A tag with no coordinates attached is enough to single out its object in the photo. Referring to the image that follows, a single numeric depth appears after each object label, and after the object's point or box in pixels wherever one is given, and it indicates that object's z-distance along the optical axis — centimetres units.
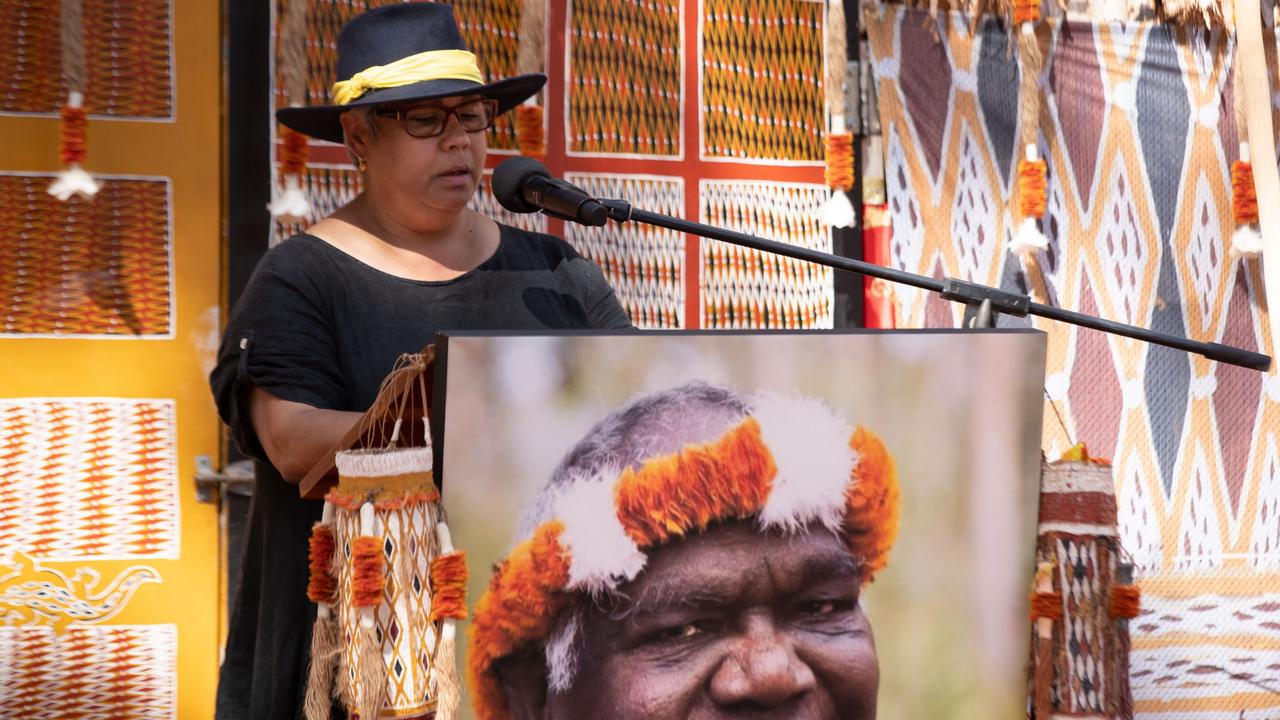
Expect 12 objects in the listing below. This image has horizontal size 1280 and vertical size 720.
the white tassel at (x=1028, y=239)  704
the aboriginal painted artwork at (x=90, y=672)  587
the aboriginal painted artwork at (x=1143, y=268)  710
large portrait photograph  322
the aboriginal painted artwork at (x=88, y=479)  587
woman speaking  409
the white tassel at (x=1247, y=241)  732
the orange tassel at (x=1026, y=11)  709
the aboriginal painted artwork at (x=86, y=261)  588
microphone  379
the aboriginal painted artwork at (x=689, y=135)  658
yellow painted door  587
